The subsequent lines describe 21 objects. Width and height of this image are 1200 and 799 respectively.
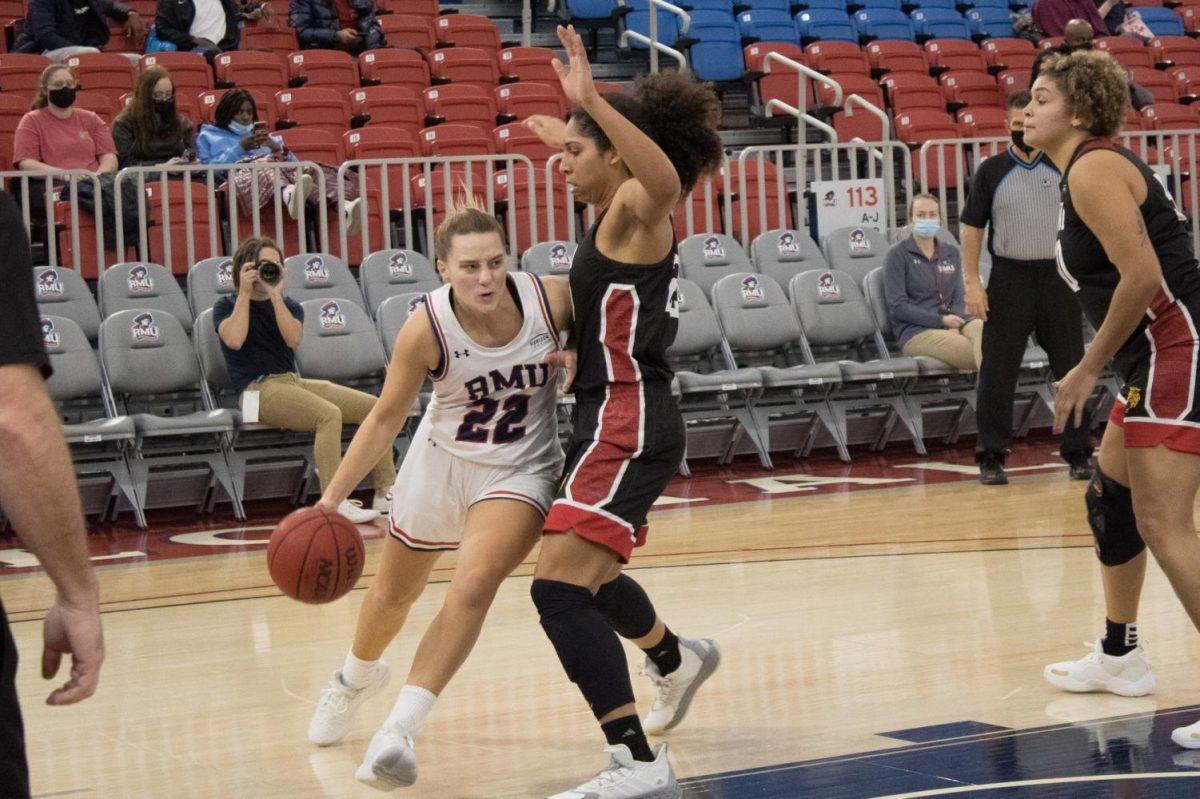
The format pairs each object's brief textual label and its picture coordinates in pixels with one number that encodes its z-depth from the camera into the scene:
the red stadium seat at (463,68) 12.75
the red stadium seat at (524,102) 12.12
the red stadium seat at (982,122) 12.93
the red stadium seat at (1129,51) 15.01
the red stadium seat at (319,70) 12.23
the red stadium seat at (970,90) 14.00
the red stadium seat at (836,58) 13.96
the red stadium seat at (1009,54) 14.70
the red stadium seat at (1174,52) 15.50
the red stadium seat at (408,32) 13.27
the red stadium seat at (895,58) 14.34
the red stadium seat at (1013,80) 14.16
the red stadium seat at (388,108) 11.66
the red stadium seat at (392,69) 12.53
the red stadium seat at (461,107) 11.89
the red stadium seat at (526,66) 12.94
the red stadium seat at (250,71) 11.84
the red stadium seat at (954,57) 14.62
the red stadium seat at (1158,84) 14.57
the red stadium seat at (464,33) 13.42
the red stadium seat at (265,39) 12.84
